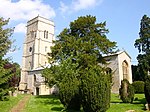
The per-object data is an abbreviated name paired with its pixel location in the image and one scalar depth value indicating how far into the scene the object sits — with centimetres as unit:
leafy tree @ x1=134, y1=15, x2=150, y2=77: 3542
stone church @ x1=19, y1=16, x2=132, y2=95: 4433
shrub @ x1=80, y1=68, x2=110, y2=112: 1207
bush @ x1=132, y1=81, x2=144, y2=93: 2943
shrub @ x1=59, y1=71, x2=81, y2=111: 1506
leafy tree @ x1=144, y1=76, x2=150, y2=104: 1548
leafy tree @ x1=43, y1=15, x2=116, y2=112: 1230
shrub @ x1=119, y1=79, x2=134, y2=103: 1853
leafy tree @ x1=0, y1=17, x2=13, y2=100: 1438
